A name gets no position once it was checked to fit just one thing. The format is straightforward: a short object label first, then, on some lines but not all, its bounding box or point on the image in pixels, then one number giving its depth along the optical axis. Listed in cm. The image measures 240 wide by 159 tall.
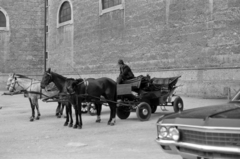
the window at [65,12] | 3374
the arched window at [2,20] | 4031
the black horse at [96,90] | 981
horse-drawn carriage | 1079
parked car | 351
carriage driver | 1116
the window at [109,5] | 2697
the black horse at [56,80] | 1026
